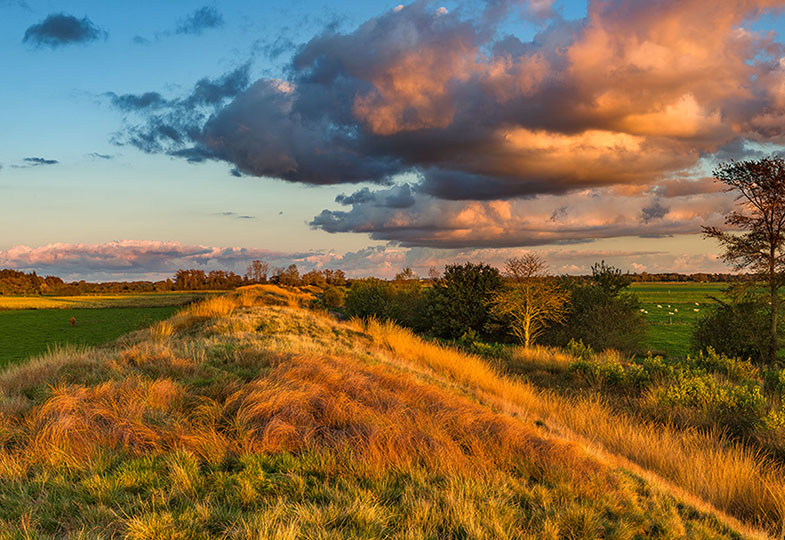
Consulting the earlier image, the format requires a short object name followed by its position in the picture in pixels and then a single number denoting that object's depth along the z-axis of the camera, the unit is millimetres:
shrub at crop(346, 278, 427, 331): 48019
